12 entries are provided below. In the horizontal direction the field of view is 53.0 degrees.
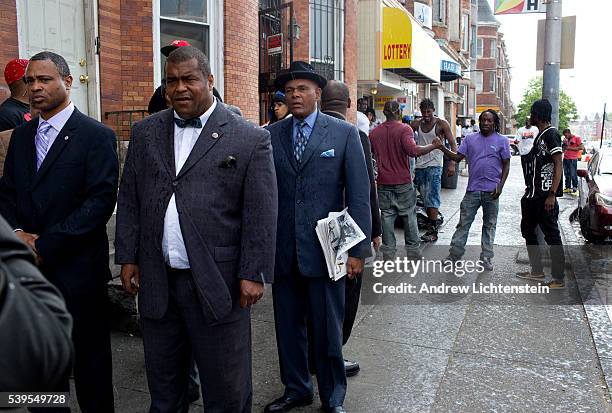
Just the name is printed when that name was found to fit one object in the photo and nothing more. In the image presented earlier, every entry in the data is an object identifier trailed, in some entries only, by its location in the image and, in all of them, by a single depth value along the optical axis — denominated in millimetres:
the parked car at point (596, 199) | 9125
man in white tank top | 9438
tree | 71125
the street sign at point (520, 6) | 10211
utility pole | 9758
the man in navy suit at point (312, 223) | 3662
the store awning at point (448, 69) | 23656
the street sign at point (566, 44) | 9938
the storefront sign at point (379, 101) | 20047
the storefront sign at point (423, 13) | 24141
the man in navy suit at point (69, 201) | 3111
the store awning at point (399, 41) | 16984
